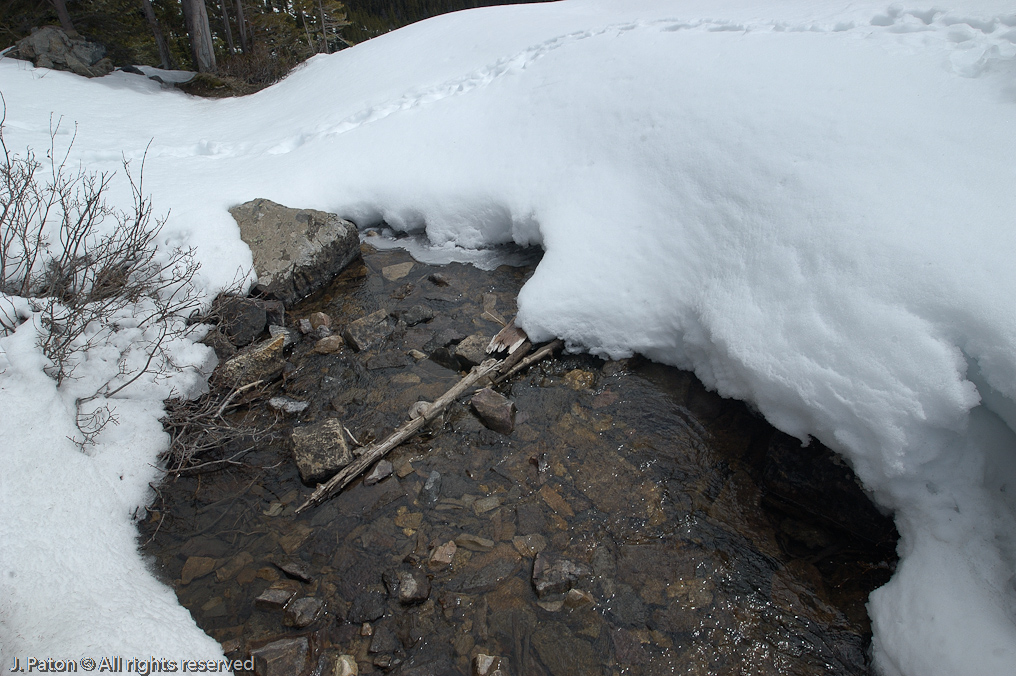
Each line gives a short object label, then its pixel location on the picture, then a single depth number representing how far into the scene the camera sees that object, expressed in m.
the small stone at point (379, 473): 3.38
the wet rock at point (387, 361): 4.31
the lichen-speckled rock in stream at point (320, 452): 3.37
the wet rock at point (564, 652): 2.48
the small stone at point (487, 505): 3.19
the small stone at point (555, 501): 3.15
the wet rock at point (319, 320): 4.80
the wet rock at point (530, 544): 2.96
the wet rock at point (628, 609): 2.65
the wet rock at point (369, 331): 4.53
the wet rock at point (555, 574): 2.76
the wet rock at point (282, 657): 2.46
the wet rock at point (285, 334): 4.57
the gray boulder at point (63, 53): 10.18
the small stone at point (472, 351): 4.20
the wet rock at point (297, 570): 2.86
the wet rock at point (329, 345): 4.48
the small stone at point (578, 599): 2.71
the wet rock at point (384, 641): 2.55
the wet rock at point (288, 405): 3.94
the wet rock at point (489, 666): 2.45
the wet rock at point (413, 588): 2.72
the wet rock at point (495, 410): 3.65
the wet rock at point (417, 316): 4.78
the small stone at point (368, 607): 2.69
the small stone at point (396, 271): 5.48
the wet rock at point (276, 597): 2.74
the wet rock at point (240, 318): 4.46
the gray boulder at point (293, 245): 5.07
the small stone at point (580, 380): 3.96
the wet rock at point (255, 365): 4.05
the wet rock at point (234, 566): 2.91
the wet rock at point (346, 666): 2.47
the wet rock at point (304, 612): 2.66
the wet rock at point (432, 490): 3.26
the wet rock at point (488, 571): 2.80
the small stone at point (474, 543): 2.99
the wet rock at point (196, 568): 2.90
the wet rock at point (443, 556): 2.90
